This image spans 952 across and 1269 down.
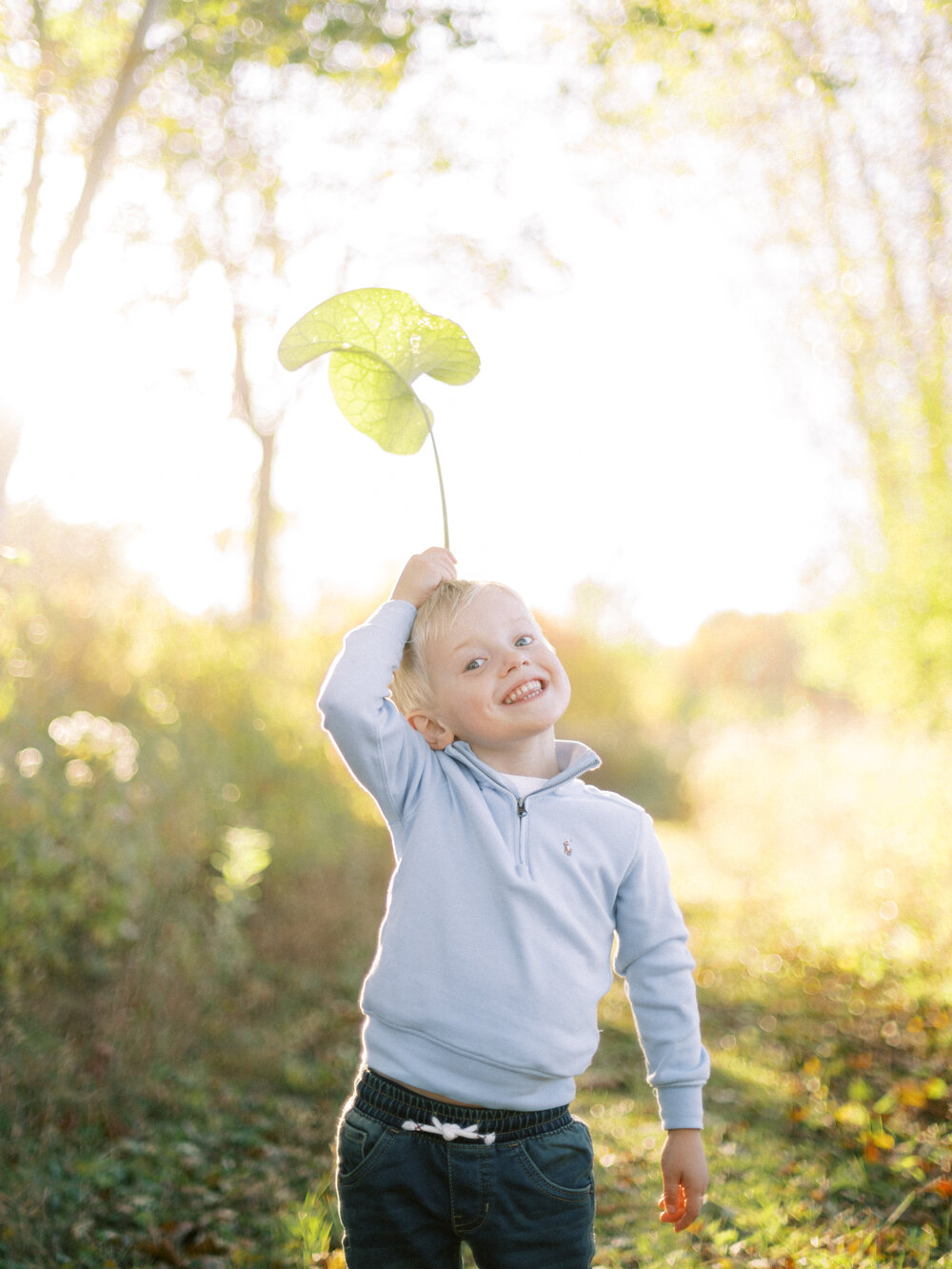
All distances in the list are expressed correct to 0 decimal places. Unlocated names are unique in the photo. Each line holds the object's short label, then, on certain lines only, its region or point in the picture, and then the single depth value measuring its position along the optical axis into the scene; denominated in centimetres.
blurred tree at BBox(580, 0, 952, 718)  795
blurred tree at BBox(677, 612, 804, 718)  2144
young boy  171
